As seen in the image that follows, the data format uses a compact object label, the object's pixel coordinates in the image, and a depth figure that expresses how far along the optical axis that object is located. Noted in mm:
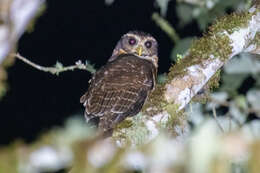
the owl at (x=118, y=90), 7043
